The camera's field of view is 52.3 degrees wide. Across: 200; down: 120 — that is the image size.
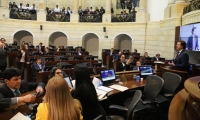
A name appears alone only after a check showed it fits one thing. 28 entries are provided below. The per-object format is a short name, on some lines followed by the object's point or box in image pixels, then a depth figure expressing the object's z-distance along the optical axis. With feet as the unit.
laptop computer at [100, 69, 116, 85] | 16.85
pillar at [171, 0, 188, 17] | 39.56
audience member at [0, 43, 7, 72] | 23.72
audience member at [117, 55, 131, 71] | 24.73
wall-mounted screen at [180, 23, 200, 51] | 28.30
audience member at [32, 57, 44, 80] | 24.31
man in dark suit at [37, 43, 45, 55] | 39.93
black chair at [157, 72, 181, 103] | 15.26
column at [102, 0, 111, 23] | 58.75
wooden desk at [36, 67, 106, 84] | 21.27
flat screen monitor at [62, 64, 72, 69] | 24.22
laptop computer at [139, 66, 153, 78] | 20.25
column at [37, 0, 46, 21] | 58.39
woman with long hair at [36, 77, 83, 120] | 6.72
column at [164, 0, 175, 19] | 42.83
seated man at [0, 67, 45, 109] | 8.69
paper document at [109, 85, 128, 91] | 15.99
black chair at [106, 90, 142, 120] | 10.28
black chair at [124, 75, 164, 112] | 14.14
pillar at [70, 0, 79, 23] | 59.82
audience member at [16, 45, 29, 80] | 26.96
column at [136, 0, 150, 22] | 54.34
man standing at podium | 17.87
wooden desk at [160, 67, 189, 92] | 17.56
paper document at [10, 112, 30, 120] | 7.87
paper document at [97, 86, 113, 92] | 14.95
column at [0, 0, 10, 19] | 54.65
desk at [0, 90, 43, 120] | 8.47
